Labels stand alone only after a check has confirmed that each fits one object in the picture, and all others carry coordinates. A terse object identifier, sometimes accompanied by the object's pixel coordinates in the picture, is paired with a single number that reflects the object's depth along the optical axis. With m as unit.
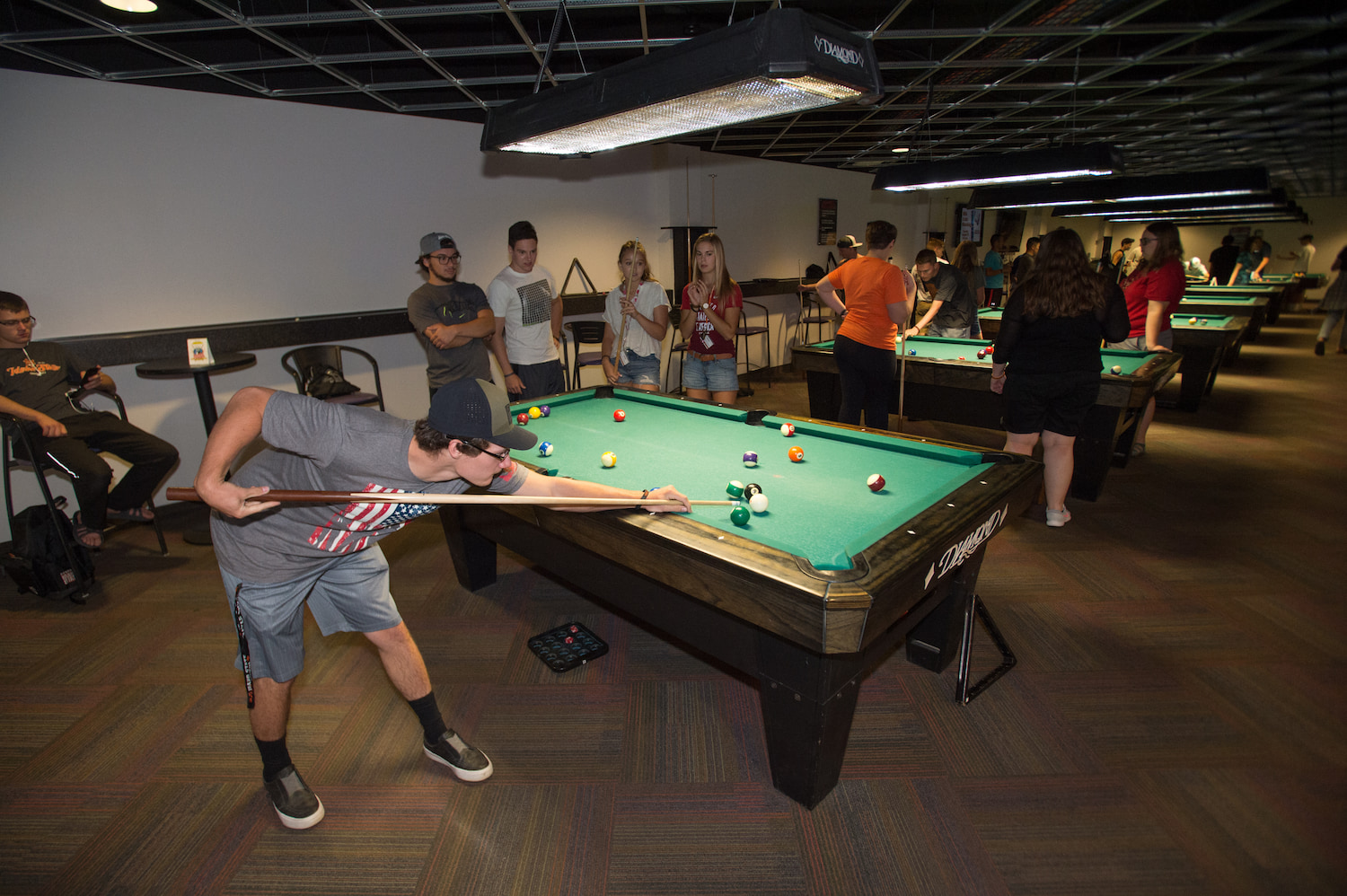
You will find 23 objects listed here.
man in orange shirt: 3.68
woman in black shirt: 2.98
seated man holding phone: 3.12
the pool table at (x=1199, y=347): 5.53
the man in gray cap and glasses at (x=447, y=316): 3.56
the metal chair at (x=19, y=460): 3.01
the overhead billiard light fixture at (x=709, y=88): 1.52
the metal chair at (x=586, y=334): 5.72
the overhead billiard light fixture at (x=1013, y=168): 3.80
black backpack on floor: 2.96
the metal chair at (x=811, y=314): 8.28
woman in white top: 3.82
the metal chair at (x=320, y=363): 4.25
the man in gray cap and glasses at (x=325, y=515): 1.42
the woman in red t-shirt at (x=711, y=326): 3.76
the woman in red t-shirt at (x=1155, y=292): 4.18
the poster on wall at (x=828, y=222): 8.70
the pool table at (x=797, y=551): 1.41
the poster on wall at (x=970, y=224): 9.40
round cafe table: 3.40
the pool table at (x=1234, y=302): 7.37
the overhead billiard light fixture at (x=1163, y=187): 5.41
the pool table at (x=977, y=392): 3.68
